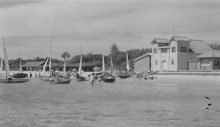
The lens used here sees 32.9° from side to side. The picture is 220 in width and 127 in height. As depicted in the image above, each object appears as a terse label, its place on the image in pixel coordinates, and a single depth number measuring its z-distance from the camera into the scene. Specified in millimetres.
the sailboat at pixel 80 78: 73306
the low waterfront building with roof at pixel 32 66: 128337
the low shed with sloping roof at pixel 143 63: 93500
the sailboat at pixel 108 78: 67900
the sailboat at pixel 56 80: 62419
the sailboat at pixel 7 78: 65262
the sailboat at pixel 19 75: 86812
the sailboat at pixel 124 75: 84219
